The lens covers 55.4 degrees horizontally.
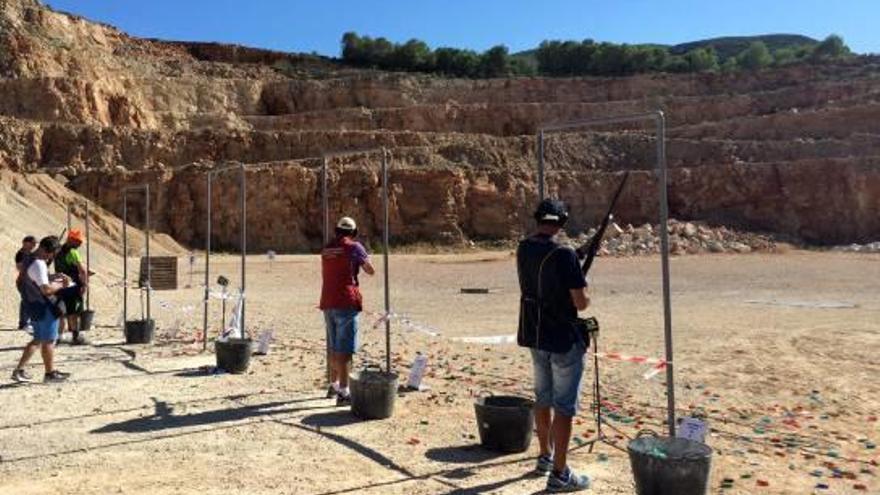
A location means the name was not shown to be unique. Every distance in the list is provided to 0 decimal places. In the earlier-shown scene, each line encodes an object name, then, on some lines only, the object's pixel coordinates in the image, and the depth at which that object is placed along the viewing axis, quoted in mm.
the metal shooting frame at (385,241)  8547
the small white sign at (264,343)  11969
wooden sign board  24031
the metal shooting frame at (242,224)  11125
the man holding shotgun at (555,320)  5602
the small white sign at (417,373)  9211
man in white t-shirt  9469
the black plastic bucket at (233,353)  10352
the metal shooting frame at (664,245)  5625
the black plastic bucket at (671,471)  5230
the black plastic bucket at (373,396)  7840
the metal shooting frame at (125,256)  14148
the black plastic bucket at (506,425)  6699
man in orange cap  12664
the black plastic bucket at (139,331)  13133
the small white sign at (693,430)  5887
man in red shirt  8336
